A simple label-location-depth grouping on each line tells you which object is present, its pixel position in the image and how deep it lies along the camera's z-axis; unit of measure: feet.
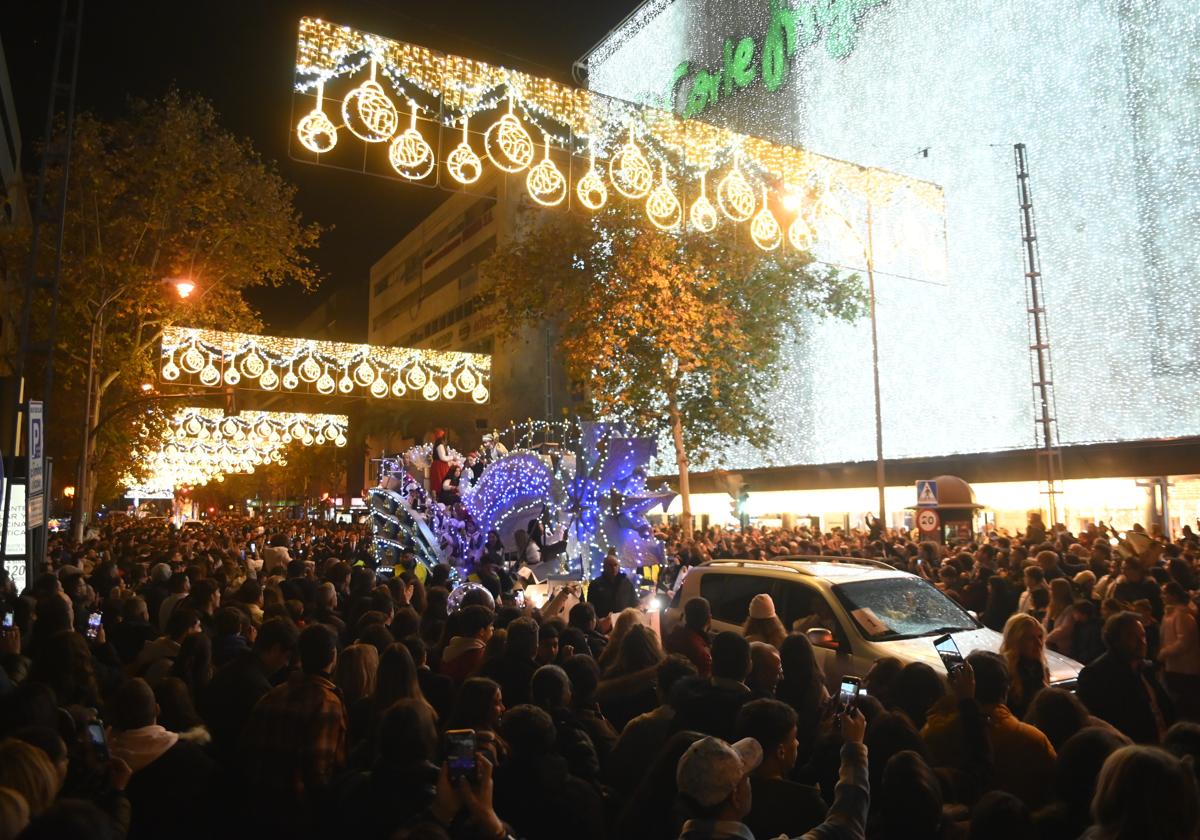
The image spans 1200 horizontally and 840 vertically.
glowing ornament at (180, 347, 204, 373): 98.43
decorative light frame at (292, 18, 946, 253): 44.42
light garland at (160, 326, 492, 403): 99.14
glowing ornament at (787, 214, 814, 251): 64.67
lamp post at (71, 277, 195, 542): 74.51
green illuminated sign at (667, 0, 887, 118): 109.70
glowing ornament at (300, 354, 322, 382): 107.55
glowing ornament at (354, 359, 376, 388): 110.63
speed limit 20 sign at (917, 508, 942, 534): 63.00
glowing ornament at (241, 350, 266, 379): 102.42
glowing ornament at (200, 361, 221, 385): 100.07
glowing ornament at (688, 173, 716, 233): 55.98
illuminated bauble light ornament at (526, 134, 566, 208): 48.85
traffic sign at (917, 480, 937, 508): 62.23
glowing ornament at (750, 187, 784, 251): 61.62
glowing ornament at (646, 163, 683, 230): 54.08
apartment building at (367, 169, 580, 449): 199.93
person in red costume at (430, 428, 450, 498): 60.34
